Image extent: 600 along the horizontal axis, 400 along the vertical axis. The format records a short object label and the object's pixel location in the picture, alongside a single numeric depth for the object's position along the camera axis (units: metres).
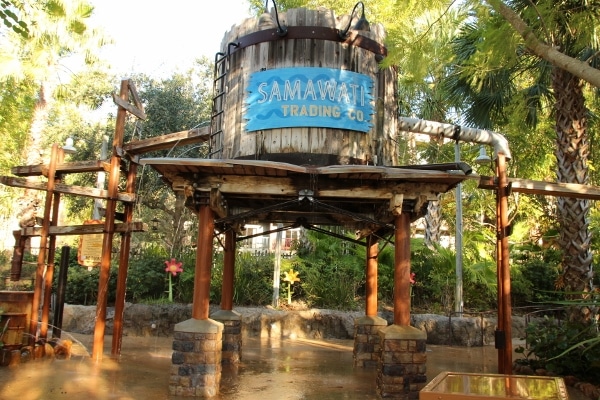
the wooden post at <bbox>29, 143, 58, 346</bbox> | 10.09
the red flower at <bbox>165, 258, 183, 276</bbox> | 14.45
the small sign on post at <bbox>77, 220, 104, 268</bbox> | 11.48
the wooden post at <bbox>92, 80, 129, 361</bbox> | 10.09
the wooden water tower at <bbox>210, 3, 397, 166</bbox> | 8.17
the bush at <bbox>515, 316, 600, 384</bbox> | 8.36
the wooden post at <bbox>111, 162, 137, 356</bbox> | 10.72
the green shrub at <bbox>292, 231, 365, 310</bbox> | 15.54
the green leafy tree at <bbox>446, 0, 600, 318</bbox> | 6.79
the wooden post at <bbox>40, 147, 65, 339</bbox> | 10.45
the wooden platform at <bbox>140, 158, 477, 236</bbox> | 7.42
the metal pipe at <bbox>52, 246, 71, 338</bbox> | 11.20
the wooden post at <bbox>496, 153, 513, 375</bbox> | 8.79
